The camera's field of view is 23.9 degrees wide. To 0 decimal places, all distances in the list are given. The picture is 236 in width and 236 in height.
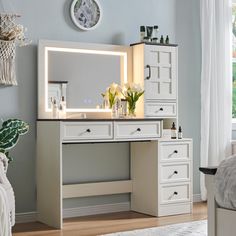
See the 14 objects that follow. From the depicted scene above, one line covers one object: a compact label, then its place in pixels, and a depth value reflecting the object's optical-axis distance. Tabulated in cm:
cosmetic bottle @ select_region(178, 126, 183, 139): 529
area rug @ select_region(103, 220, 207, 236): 426
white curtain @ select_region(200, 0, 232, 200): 582
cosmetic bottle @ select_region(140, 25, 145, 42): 530
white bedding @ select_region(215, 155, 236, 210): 295
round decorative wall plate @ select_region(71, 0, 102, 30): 512
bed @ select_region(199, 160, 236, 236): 303
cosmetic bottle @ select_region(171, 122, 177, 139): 529
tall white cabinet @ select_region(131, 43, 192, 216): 507
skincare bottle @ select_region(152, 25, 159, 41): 538
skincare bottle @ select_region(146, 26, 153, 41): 531
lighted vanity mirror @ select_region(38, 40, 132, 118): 492
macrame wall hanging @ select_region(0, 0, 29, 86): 463
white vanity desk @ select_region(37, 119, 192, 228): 460
